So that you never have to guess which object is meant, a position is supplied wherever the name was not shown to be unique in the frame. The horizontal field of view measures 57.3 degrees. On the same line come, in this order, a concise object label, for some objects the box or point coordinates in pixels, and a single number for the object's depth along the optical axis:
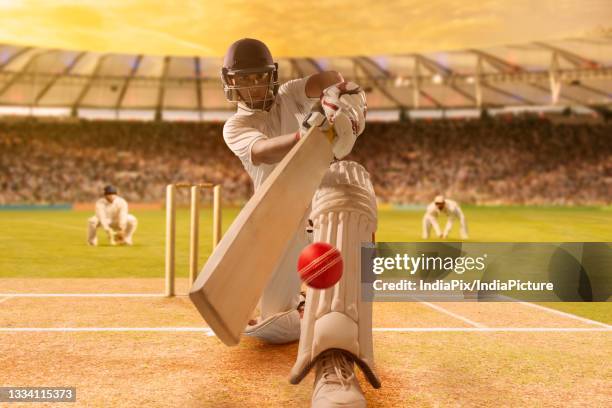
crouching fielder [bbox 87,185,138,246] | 13.55
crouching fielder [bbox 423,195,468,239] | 14.87
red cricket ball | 2.59
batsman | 2.16
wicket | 6.15
